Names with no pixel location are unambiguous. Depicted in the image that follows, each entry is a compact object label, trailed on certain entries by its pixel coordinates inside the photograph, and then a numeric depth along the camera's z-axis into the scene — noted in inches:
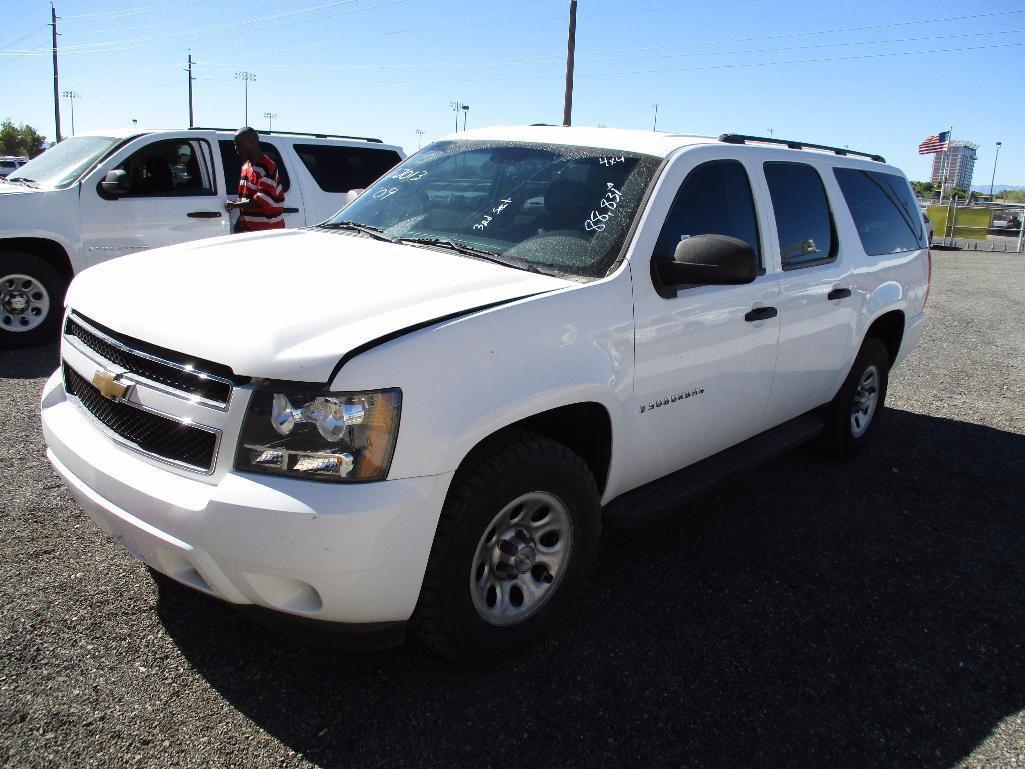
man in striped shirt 278.1
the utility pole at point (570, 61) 1016.2
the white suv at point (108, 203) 282.0
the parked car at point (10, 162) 1225.9
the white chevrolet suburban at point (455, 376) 89.5
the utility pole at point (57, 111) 2170.3
